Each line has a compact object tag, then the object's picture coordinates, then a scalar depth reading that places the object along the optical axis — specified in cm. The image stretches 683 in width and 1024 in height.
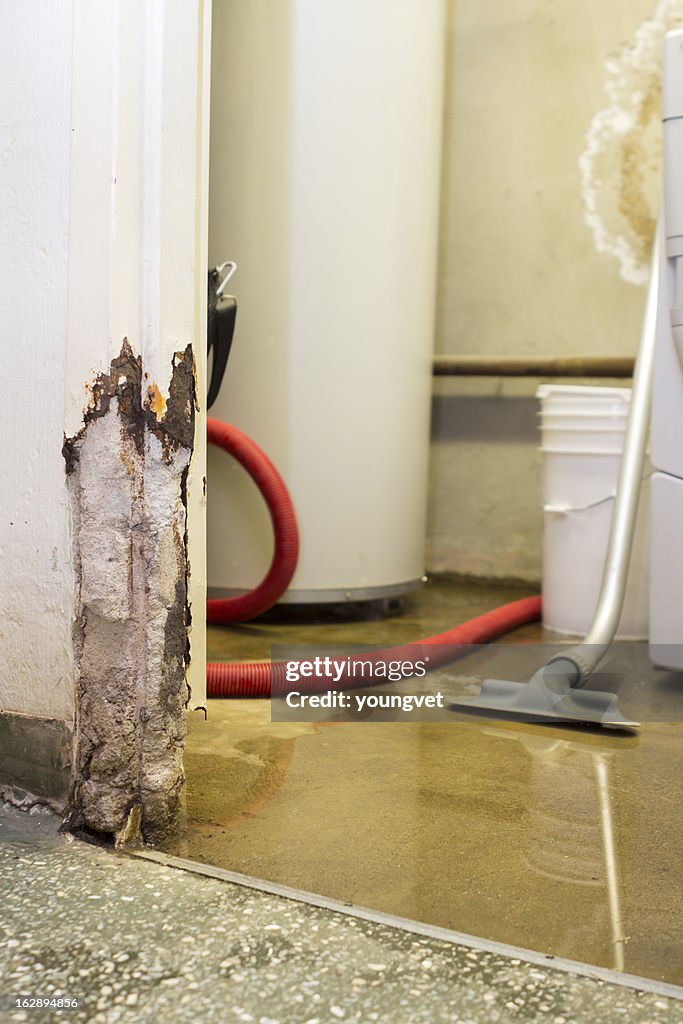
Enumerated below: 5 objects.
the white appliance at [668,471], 178
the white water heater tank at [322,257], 222
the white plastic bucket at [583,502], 229
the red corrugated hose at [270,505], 221
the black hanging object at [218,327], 172
